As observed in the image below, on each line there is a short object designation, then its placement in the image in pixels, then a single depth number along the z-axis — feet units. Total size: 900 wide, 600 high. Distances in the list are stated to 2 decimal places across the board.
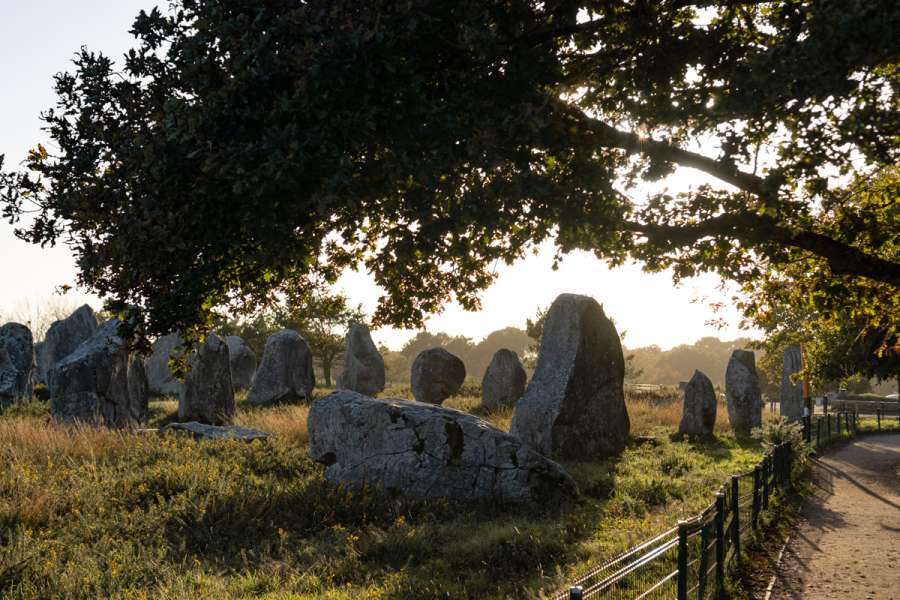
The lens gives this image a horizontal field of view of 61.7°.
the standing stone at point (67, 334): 106.52
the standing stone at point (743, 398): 83.20
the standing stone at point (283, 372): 96.32
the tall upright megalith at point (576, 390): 55.67
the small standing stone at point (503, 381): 96.22
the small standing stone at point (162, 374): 115.55
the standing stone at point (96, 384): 62.28
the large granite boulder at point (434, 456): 39.50
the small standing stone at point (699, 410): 75.51
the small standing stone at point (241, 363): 125.08
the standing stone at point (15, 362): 85.66
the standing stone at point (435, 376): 99.86
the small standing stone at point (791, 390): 97.66
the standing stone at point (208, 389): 75.87
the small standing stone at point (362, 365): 112.47
